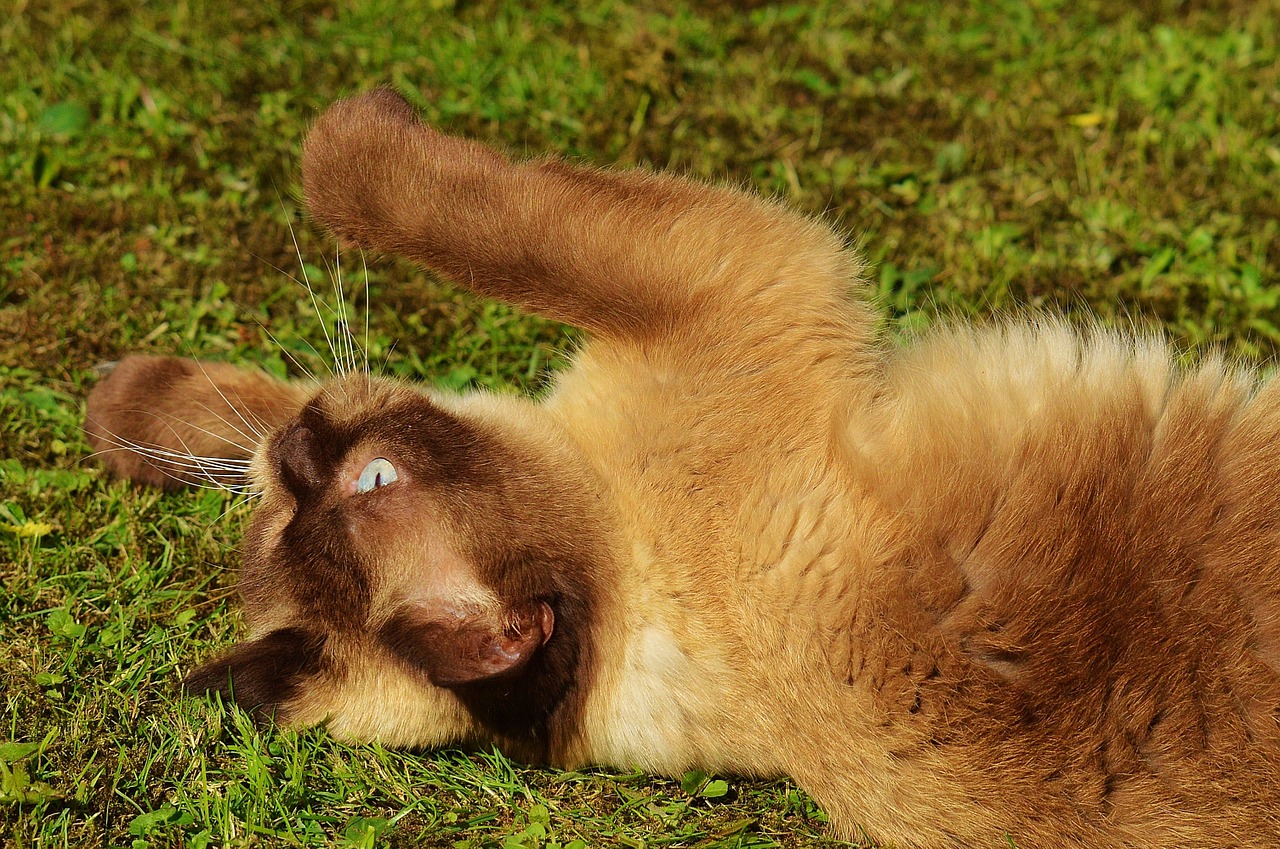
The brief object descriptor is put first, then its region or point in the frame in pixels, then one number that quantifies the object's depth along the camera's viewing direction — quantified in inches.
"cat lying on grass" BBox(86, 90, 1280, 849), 114.2
